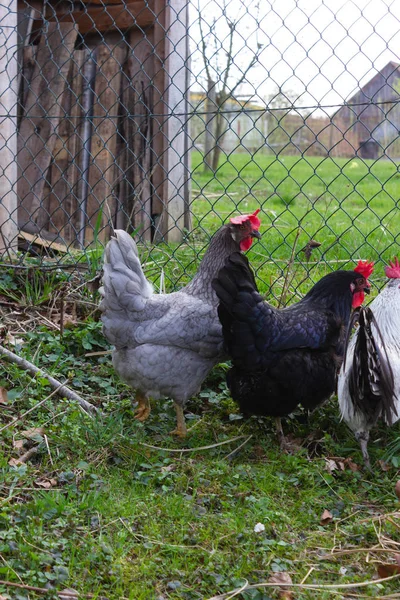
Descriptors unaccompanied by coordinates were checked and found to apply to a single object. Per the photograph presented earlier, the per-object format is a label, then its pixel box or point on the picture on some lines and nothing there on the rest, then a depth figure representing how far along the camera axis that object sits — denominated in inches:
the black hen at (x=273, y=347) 126.4
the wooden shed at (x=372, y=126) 494.8
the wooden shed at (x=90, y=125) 225.9
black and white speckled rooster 120.6
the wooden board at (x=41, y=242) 209.0
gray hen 132.3
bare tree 177.5
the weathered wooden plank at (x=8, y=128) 196.4
